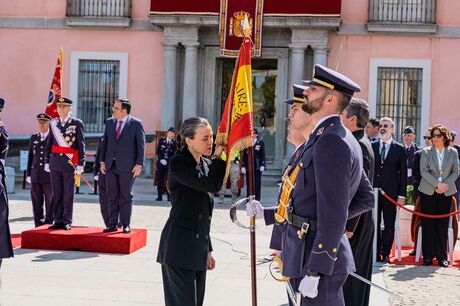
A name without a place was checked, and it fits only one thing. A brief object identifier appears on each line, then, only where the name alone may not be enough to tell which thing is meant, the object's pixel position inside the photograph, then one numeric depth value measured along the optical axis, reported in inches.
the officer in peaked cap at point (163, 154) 668.8
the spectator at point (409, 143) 565.5
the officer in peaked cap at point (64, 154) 410.9
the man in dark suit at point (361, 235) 236.2
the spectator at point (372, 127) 352.8
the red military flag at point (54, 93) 492.4
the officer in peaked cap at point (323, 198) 151.3
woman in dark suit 197.3
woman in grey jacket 382.0
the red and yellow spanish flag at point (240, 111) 207.6
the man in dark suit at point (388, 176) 370.6
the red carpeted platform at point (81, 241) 371.9
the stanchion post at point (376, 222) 365.1
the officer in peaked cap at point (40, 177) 455.5
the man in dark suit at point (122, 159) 390.0
